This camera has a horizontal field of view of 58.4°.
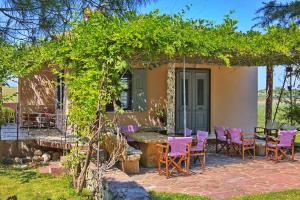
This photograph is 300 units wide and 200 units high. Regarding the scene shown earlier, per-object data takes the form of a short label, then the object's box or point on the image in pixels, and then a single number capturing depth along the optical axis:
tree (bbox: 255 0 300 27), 8.75
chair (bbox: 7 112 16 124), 9.32
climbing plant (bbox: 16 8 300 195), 4.05
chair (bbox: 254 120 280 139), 8.13
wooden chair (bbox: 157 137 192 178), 5.30
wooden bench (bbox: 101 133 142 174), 5.36
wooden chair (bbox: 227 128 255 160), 6.68
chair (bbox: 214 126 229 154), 7.22
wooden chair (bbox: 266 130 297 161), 6.42
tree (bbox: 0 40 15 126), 5.52
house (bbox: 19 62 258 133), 8.88
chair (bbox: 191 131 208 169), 5.82
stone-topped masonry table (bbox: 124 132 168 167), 5.89
